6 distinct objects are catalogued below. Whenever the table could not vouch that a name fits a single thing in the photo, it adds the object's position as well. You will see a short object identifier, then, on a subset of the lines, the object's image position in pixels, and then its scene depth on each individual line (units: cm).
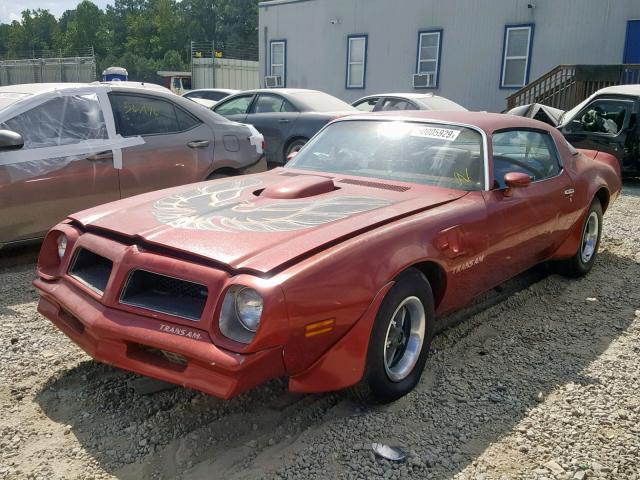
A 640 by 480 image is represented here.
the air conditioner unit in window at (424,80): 1809
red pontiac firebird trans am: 261
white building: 1527
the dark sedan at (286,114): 976
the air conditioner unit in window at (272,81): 2178
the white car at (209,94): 1786
